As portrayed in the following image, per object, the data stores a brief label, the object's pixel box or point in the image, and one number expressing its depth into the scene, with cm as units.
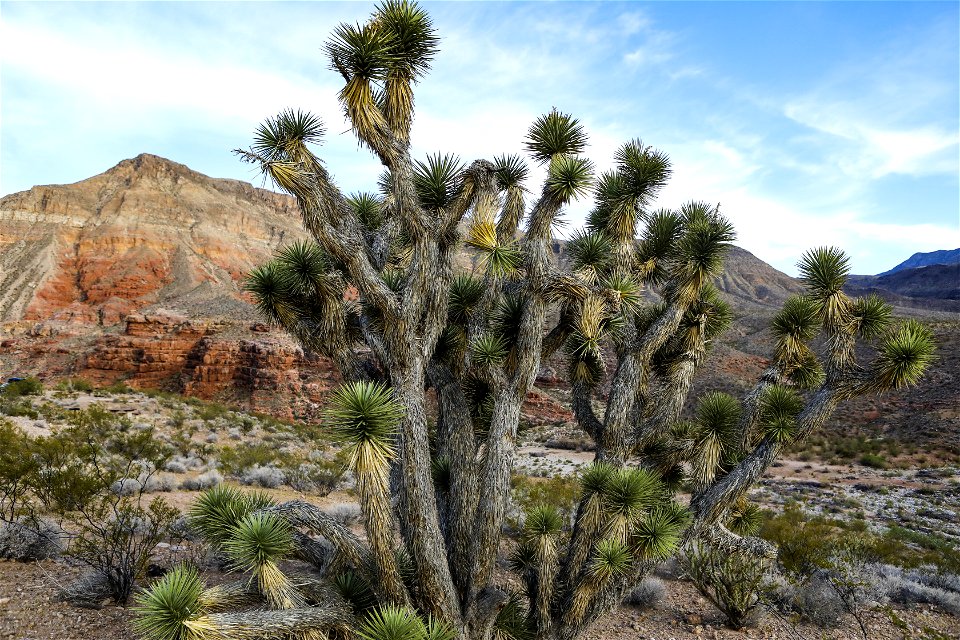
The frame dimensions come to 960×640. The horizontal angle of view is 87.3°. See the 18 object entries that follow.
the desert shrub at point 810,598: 709
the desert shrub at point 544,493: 1216
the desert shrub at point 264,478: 1389
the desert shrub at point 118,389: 2723
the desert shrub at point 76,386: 2641
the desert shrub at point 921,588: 767
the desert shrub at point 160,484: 1186
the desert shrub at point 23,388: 2181
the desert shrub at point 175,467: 1408
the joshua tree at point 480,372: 454
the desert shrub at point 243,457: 1511
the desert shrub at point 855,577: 723
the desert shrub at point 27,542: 722
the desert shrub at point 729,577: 686
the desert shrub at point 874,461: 2250
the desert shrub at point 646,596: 765
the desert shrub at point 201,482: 1258
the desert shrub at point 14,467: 743
